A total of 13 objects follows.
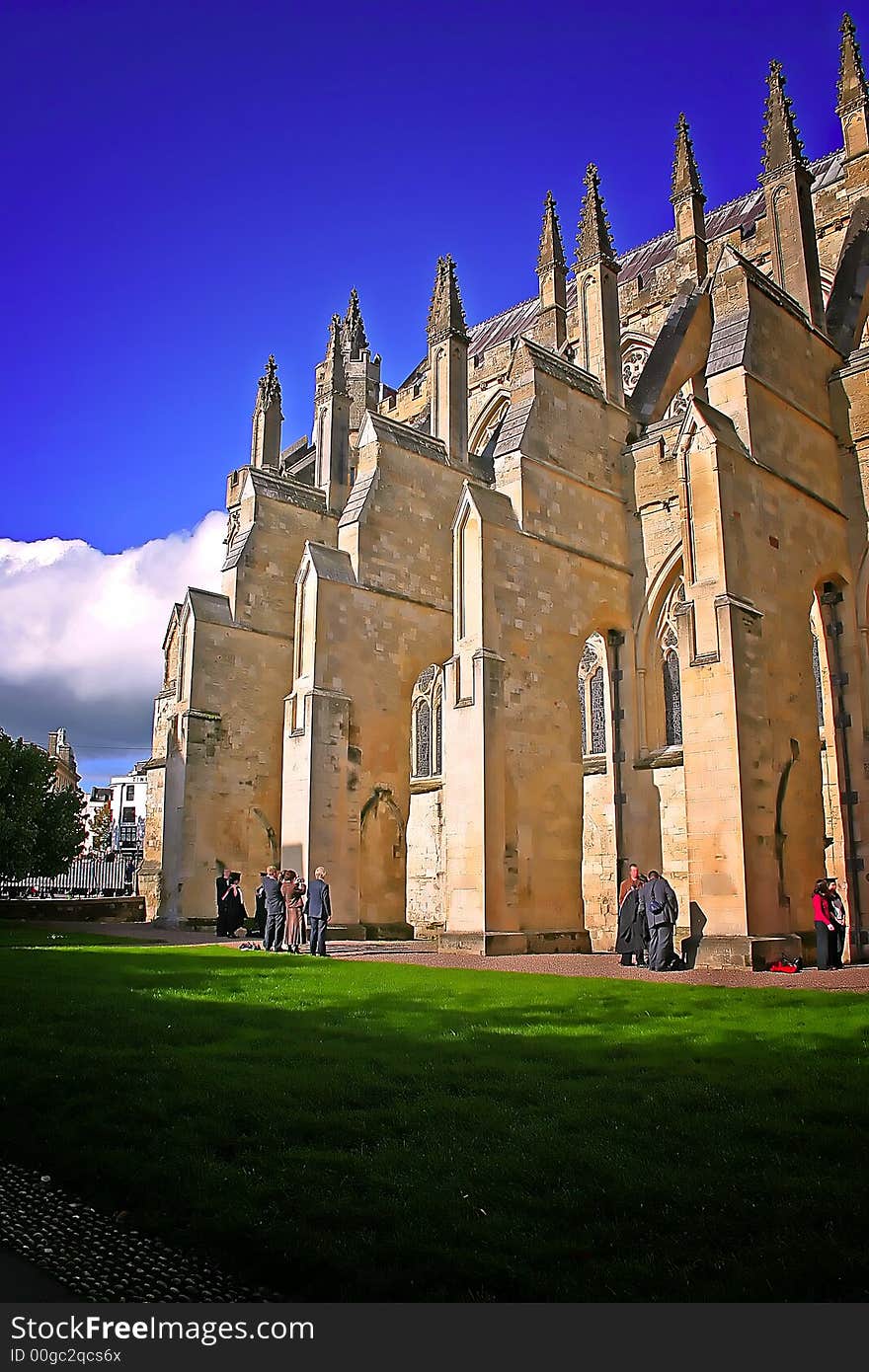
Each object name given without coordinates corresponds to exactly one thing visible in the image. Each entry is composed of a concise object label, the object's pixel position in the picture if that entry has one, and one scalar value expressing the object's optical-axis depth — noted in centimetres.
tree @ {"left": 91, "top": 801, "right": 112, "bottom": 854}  6519
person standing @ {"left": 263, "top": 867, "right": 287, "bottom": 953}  1598
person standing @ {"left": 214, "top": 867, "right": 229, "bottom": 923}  2045
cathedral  1470
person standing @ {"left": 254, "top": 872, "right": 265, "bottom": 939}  1847
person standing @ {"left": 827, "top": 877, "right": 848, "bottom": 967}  1314
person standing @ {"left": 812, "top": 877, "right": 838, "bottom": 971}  1319
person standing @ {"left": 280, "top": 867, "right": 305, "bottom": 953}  1670
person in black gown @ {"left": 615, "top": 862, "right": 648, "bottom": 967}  1463
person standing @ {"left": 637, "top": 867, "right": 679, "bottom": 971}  1313
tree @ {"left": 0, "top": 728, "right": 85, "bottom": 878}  2703
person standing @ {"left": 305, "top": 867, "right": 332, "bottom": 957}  1518
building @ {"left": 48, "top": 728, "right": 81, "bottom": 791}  7344
